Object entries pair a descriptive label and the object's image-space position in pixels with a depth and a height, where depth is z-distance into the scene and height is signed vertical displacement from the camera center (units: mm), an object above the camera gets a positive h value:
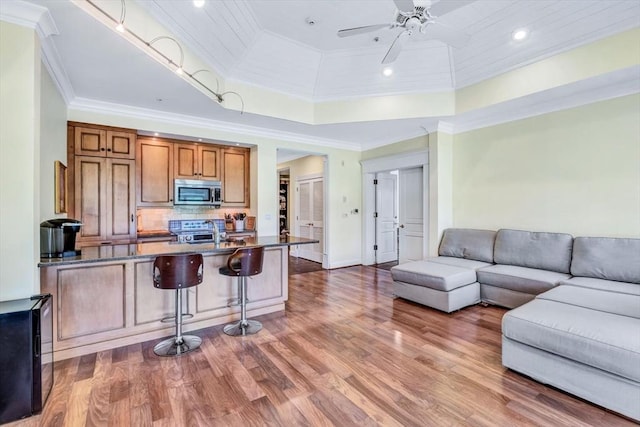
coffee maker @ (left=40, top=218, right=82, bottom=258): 2447 -191
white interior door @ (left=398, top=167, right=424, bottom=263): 5668 -20
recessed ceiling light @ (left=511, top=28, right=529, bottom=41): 3287 +1987
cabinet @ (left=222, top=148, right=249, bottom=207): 5219 +656
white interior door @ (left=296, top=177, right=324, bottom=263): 7008 -34
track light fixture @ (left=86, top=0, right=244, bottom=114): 2235 +1472
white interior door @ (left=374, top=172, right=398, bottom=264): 6602 -65
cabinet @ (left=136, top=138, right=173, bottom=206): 4496 +647
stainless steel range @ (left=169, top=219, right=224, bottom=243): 4851 -230
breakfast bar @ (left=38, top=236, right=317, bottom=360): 2562 -802
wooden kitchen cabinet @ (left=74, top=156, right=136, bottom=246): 3793 +209
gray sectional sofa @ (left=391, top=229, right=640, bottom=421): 1905 -781
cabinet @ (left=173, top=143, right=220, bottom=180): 4795 +883
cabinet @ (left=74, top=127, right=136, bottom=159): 3795 +952
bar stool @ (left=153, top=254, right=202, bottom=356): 2617 -577
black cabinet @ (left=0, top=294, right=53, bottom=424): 1821 -905
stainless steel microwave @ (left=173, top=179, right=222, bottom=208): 4703 +356
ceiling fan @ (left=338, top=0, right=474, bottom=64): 2335 +1600
